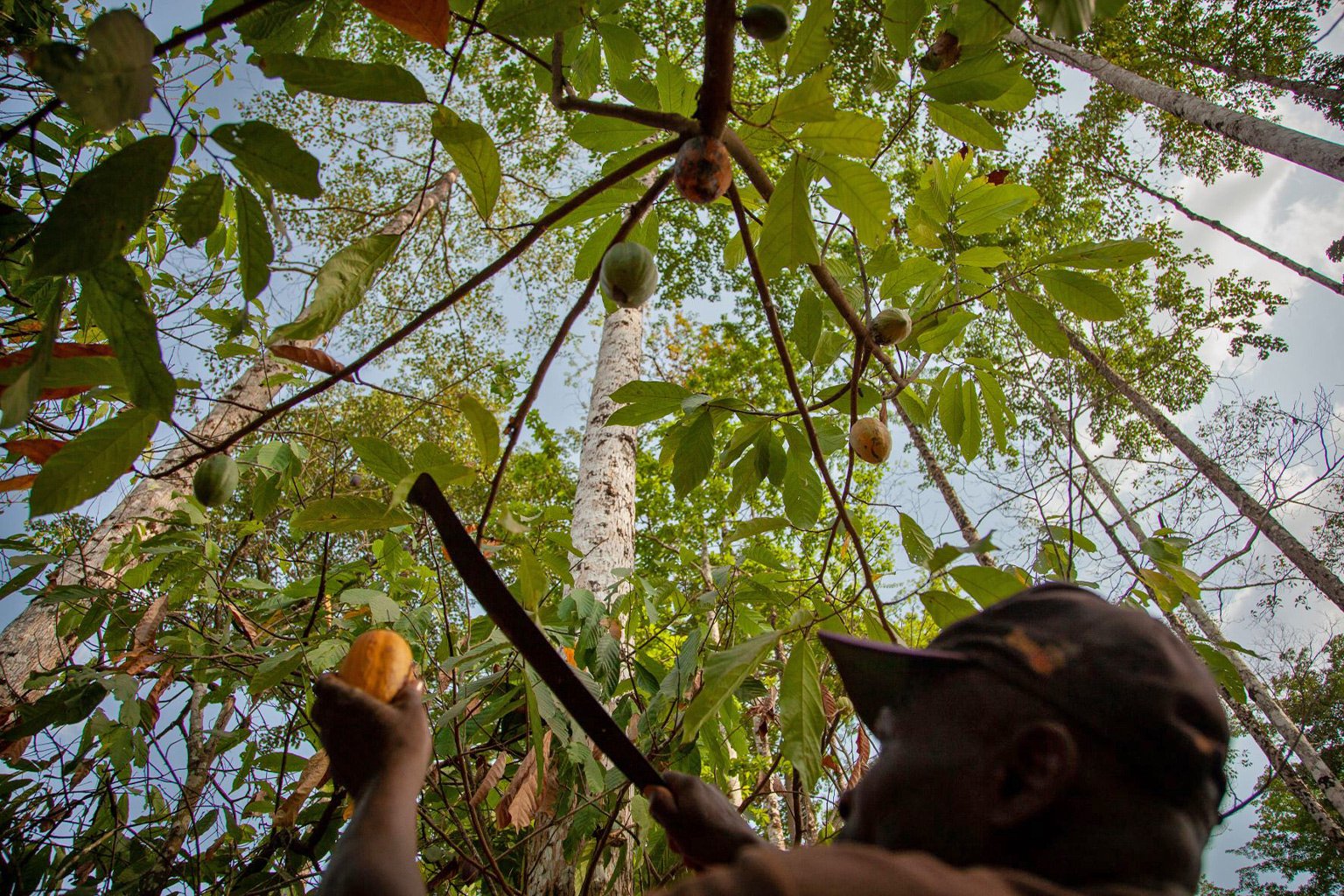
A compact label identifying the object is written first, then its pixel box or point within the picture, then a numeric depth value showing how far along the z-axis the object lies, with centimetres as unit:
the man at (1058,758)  58
